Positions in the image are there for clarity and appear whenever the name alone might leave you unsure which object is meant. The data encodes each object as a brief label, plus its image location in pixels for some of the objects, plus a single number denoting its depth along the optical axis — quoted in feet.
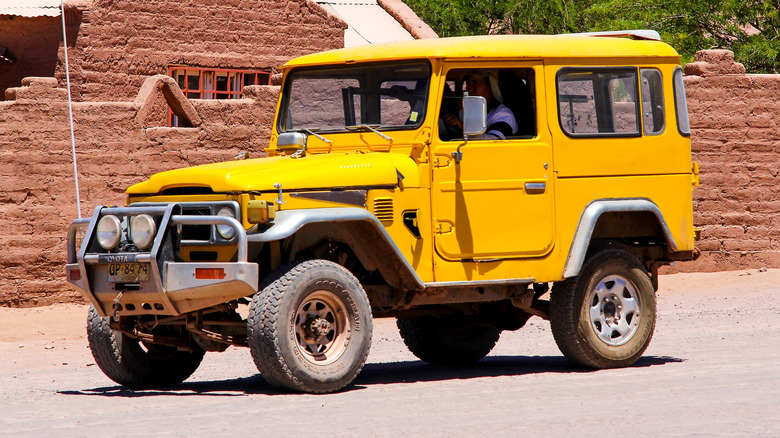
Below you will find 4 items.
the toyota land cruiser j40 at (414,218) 50.49
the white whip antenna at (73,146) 81.80
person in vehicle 57.82
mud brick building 84.17
